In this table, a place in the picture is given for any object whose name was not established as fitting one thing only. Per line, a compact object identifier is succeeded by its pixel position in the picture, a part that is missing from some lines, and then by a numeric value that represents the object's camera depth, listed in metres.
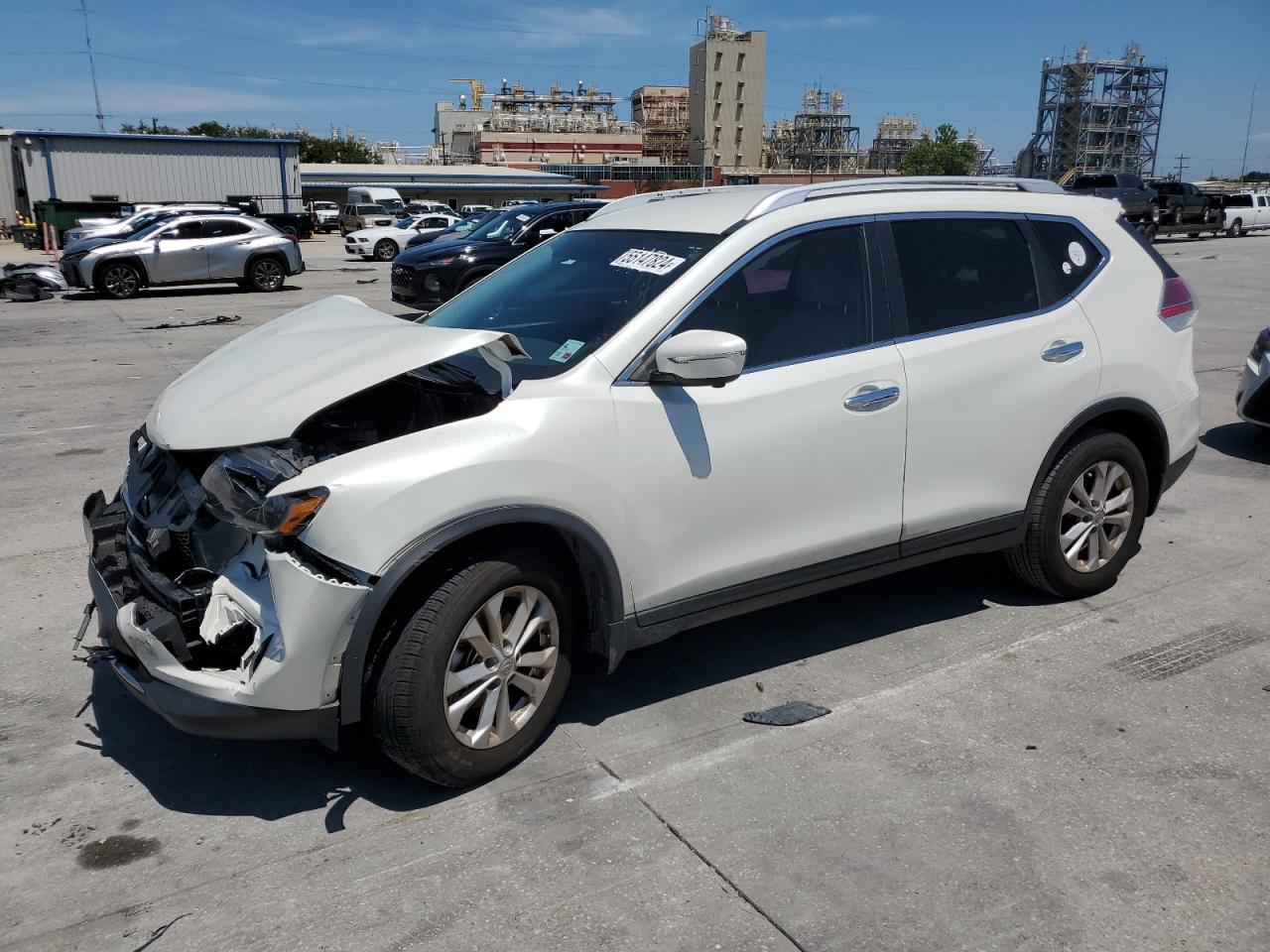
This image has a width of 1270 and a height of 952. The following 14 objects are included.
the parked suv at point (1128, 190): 35.94
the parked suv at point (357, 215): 54.52
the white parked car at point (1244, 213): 42.03
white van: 56.84
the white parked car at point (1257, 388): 7.55
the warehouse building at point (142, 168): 43.59
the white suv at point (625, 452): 3.06
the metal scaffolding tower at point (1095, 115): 134.38
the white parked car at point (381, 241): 32.31
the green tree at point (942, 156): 126.75
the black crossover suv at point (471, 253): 14.84
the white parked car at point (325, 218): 59.78
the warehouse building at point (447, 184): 84.56
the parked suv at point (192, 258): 19.75
